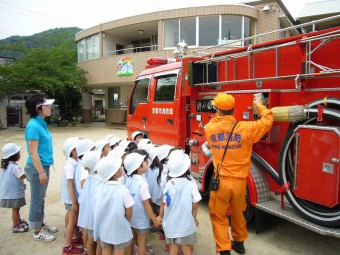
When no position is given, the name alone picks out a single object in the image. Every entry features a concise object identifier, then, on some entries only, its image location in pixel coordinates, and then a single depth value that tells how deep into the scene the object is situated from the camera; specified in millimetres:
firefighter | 2936
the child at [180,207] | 2656
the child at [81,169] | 3154
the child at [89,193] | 2912
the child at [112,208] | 2496
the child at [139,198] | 2771
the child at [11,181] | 3716
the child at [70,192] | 3229
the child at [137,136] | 5148
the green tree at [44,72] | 16531
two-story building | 14688
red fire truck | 2773
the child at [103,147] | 3814
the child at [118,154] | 2973
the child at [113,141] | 4414
